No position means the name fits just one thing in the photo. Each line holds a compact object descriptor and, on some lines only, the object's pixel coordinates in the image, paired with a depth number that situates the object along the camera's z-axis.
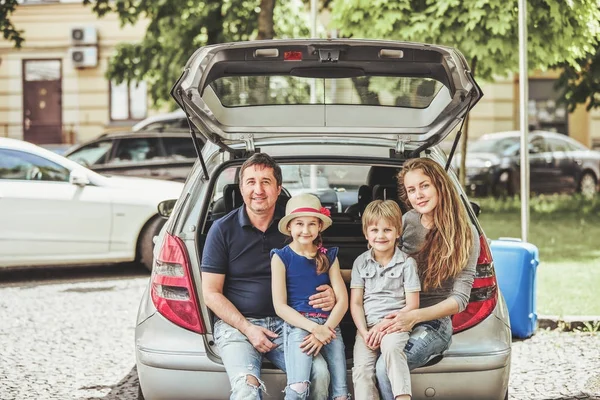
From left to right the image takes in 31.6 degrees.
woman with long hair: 4.69
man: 4.72
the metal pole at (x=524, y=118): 8.68
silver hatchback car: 4.69
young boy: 4.67
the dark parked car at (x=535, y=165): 22.69
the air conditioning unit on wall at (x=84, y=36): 31.27
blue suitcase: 7.66
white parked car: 10.80
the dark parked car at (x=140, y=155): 15.73
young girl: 4.66
